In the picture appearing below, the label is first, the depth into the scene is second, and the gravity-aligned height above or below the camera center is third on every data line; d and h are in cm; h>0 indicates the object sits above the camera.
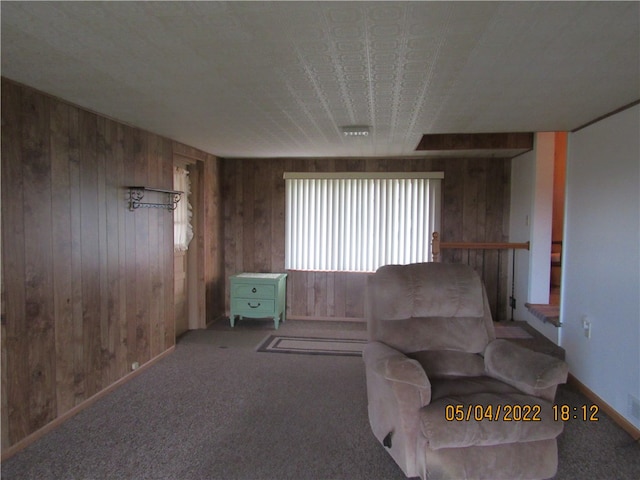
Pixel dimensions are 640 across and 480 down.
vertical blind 507 +10
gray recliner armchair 186 -86
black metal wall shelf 323 +25
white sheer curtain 441 +13
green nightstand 482 -88
